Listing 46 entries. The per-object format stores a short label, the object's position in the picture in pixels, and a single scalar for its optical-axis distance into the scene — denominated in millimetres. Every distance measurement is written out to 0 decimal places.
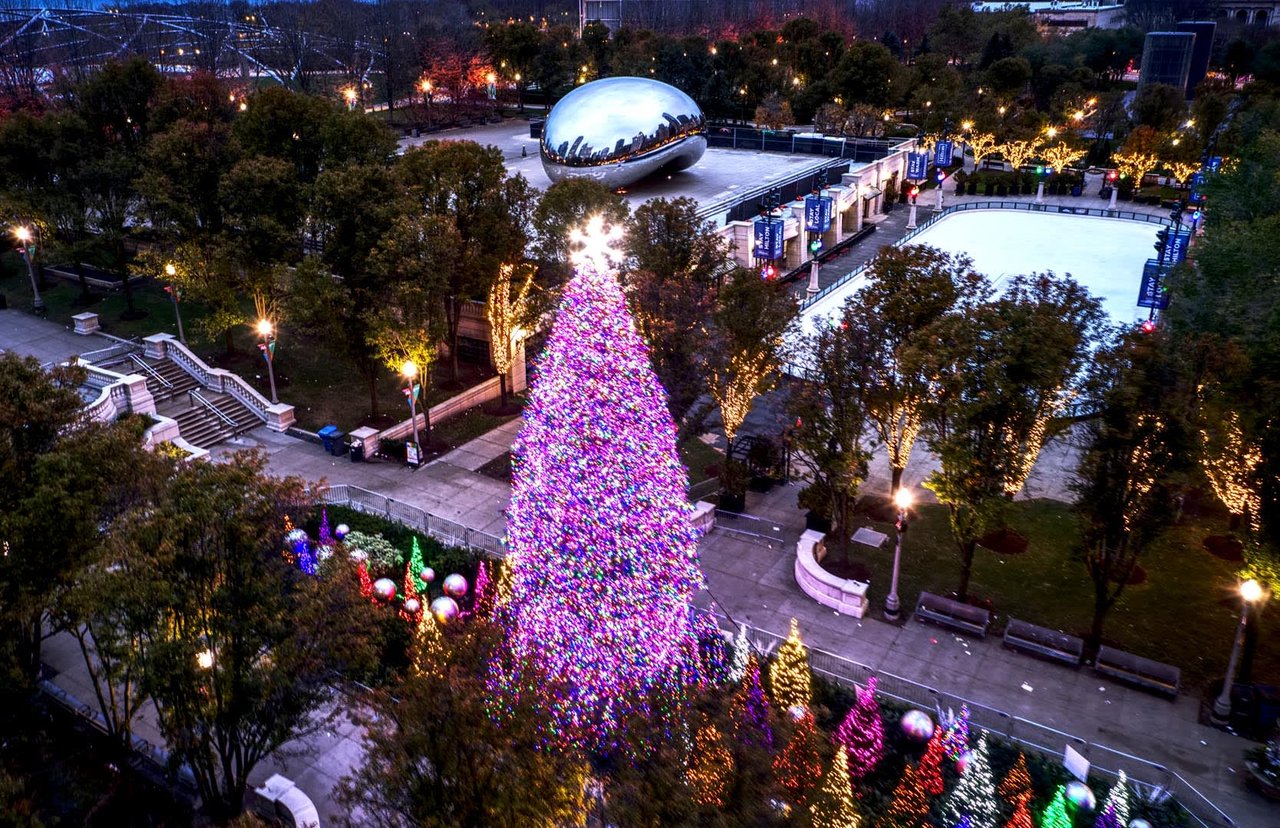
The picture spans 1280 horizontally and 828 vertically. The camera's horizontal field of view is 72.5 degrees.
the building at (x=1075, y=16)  164125
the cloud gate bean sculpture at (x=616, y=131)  50312
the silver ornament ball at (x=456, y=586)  22578
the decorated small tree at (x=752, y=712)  12932
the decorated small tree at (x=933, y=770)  16797
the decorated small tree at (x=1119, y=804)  15930
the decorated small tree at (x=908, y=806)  16016
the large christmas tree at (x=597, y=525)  16984
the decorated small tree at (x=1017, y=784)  16562
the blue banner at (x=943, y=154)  68500
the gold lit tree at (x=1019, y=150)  71625
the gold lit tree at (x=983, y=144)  73438
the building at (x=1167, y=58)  97000
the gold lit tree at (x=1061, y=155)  70562
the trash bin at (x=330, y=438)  32094
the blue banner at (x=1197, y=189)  59600
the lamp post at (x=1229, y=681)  18703
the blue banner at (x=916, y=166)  64188
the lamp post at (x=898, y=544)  21531
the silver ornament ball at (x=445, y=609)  20891
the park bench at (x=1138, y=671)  20000
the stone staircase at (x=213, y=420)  32656
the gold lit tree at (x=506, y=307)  33688
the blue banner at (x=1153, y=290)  39719
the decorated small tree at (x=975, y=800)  16125
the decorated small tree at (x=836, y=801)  11859
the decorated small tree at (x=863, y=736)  17656
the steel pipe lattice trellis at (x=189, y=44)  90700
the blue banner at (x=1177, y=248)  43438
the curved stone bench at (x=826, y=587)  23172
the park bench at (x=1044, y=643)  21172
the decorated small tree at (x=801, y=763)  12703
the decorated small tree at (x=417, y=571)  23219
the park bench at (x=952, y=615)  22266
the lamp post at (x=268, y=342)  33906
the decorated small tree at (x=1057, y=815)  15914
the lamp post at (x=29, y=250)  40875
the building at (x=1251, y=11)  151750
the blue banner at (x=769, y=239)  45975
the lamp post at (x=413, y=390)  29969
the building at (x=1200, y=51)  100062
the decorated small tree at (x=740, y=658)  19031
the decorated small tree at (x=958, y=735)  17594
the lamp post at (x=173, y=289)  35594
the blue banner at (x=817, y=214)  49544
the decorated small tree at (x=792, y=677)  18297
